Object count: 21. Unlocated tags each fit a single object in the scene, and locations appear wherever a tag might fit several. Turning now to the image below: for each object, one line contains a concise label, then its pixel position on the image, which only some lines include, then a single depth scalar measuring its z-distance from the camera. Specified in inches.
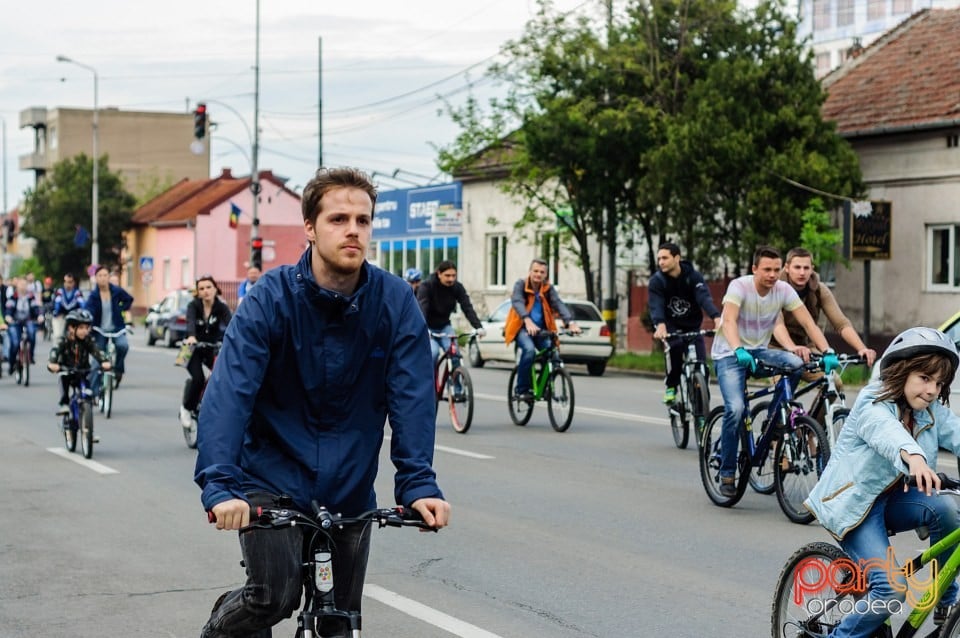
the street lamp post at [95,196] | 2679.6
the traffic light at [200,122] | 1539.1
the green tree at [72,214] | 3085.6
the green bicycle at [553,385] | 623.8
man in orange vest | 631.8
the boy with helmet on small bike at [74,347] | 557.9
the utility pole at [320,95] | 2025.1
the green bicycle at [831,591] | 188.9
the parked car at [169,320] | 1605.6
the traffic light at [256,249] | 1766.1
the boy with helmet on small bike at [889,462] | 195.5
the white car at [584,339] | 1082.1
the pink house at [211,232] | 2938.0
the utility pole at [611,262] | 1264.8
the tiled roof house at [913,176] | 1117.1
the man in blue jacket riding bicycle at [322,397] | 159.9
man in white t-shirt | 398.3
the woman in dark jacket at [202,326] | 555.2
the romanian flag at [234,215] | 2163.6
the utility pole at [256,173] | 1798.7
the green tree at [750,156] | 1101.1
